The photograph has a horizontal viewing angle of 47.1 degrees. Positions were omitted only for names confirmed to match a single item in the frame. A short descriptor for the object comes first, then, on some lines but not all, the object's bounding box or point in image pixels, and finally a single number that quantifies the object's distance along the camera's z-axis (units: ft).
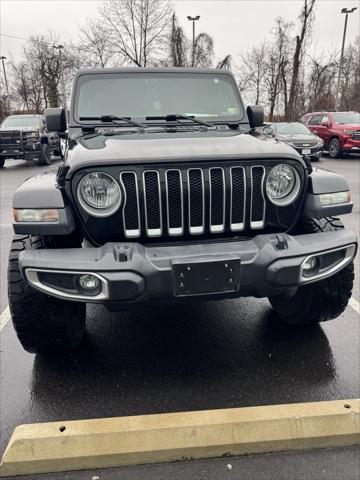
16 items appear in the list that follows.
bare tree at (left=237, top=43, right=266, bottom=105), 112.37
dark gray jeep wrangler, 7.14
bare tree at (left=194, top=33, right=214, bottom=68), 103.45
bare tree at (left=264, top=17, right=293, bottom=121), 95.91
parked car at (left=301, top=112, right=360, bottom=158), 48.60
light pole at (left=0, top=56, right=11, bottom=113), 131.42
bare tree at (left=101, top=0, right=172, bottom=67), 92.38
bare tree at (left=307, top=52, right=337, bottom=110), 99.45
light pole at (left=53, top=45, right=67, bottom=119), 114.11
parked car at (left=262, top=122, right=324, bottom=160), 45.21
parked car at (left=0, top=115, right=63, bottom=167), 43.98
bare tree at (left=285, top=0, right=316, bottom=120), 87.40
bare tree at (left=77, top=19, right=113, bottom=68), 93.81
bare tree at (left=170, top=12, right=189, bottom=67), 95.75
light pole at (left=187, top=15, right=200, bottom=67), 94.12
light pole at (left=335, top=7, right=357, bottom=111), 78.64
